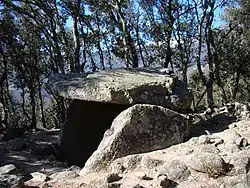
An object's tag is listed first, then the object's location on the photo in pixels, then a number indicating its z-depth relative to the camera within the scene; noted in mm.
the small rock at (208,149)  6163
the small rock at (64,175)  6137
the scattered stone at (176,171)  5543
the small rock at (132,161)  6148
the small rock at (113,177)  5586
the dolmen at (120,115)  7301
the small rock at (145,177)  5660
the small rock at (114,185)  5266
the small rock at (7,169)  5995
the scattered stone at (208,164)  5438
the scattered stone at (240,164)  5393
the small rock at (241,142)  6437
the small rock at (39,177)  6027
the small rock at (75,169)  7275
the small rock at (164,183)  5355
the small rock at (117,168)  6025
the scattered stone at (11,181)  5297
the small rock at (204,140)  6859
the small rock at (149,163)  6108
